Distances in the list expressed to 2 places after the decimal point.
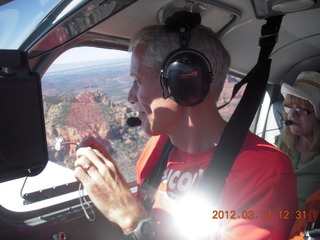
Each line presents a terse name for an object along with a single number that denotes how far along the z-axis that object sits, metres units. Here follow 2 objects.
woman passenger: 2.21
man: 1.16
